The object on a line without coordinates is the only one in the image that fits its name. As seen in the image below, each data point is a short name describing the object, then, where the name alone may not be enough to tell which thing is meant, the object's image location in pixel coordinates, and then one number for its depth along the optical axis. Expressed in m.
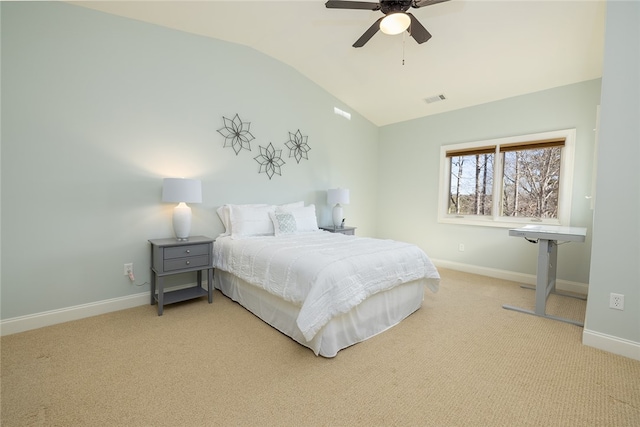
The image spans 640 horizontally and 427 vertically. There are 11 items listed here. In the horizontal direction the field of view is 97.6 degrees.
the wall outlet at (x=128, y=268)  2.84
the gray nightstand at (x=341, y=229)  4.31
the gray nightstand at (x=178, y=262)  2.68
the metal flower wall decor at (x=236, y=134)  3.50
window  3.61
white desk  2.56
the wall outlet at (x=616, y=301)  2.07
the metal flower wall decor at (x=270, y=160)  3.85
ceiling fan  2.19
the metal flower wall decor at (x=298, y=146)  4.17
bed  1.98
